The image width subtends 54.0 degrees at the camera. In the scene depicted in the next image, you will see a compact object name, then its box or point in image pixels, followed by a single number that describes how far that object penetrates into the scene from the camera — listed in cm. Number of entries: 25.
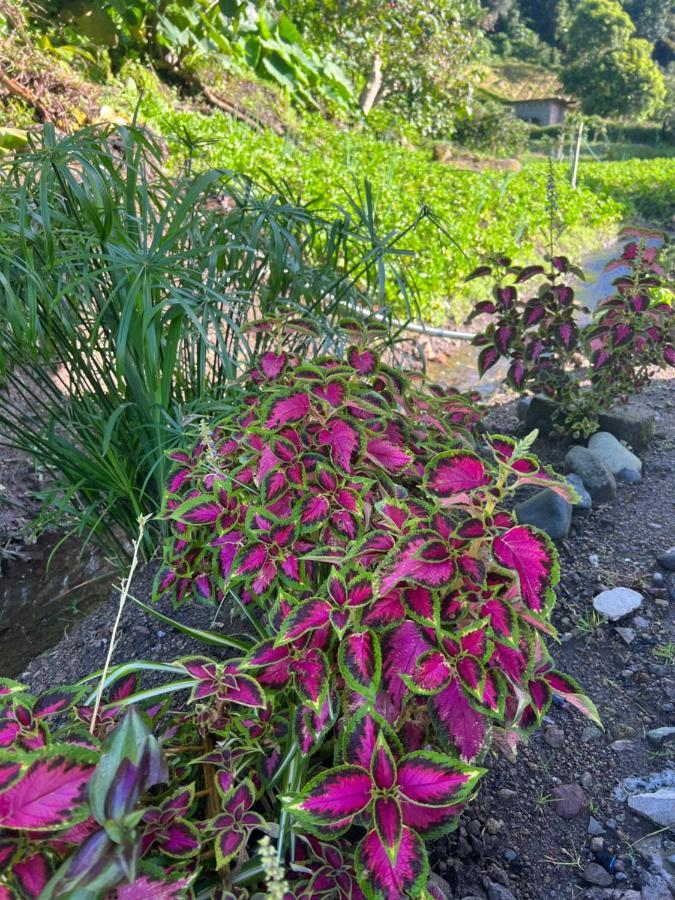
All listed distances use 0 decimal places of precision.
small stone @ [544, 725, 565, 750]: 119
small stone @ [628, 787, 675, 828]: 102
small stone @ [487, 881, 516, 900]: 92
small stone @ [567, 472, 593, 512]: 184
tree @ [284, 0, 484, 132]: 977
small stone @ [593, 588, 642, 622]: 149
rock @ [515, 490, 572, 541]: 173
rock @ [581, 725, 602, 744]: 121
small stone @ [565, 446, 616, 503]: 193
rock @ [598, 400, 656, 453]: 221
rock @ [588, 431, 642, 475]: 207
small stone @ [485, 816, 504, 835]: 103
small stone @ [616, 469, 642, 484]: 204
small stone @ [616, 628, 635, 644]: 144
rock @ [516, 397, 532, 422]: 244
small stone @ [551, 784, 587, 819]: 106
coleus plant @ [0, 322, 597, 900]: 72
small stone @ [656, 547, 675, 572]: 162
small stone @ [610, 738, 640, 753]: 118
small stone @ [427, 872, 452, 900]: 85
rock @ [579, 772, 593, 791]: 111
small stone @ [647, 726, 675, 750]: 117
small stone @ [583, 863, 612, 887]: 96
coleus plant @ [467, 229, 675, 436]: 196
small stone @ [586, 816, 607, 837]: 103
